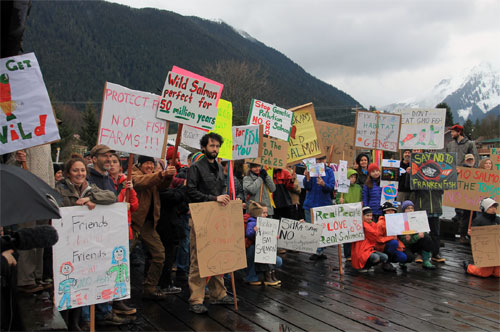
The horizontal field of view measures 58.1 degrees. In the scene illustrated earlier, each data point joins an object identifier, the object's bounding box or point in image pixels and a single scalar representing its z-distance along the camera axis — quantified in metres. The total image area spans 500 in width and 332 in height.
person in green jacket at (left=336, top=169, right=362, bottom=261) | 8.58
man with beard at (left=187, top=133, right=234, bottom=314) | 5.22
